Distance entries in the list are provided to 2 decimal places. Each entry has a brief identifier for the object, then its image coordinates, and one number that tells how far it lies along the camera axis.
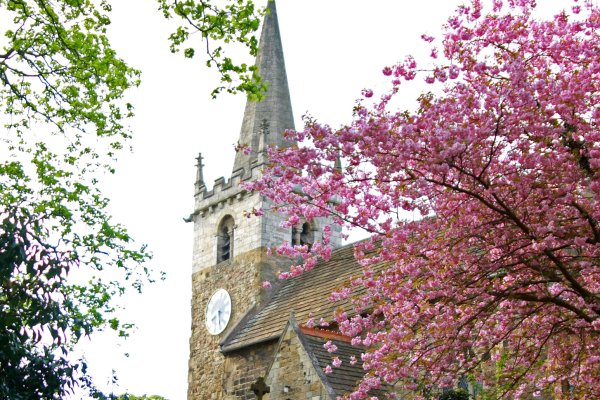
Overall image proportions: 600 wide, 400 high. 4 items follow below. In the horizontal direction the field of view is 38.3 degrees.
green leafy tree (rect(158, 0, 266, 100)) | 9.62
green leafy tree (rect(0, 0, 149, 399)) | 9.94
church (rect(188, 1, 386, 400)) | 22.98
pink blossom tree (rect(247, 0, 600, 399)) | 9.41
